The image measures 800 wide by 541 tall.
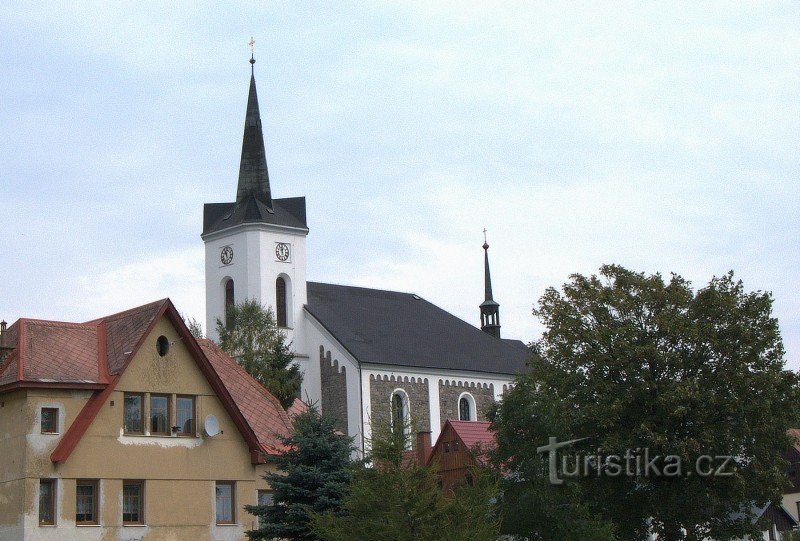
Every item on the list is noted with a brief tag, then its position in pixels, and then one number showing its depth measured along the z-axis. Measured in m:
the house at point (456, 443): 49.47
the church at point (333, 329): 67.38
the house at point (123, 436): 29.58
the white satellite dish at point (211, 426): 32.00
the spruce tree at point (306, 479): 26.62
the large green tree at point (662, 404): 35.16
